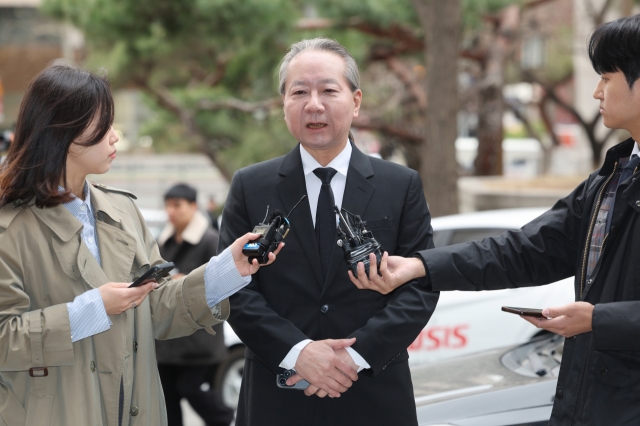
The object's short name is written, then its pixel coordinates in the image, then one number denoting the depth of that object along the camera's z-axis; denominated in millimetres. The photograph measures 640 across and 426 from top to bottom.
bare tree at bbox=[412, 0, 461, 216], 9188
